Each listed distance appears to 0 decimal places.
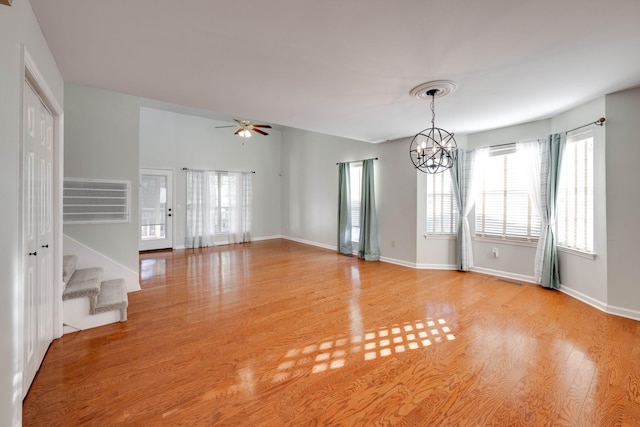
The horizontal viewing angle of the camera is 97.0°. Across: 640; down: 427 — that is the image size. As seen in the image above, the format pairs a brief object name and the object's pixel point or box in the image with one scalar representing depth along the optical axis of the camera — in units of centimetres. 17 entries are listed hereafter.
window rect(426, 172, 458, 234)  529
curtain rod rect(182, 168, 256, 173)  743
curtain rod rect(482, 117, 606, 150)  331
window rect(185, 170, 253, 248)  755
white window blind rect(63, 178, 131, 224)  348
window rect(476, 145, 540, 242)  455
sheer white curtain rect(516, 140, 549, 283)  424
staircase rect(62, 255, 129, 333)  281
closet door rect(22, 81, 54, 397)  187
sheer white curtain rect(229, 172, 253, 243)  826
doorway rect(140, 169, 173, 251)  700
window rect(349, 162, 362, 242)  672
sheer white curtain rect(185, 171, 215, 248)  751
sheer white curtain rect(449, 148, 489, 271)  500
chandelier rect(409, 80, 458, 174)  284
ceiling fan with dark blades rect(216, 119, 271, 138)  588
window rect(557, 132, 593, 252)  365
